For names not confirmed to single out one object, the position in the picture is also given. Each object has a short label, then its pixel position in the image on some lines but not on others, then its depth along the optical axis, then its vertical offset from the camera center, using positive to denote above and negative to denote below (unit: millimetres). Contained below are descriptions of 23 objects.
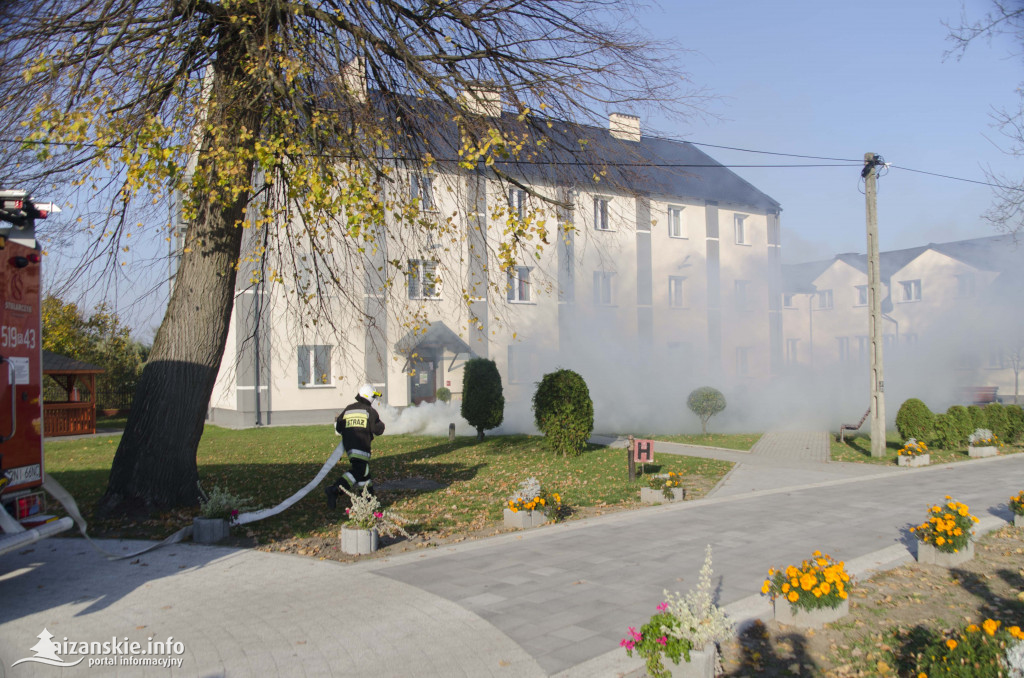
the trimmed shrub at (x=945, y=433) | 17516 -2049
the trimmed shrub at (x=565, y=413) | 16156 -1237
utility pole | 16141 +1095
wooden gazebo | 24000 -1496
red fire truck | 5539 -26
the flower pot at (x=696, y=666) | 3918 -1768
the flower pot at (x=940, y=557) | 6957 -2070
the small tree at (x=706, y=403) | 21094 -1392
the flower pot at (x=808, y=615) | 5215 -1981
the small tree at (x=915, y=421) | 17281 -1707
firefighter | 9562 -1046
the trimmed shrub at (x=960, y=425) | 17828 -1886
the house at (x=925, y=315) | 31766 +2019
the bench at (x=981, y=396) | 28948 -1856
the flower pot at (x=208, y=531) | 7973 -1891
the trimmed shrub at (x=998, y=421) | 18875 -1900
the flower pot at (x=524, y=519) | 8797 -2037
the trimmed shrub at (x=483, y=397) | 19328 -988
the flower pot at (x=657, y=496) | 10695 -2137
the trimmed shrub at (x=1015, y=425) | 18781 -2007
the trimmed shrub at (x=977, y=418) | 18734 -1788
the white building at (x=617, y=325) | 26312 +1530
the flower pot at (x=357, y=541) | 7449 -1916
